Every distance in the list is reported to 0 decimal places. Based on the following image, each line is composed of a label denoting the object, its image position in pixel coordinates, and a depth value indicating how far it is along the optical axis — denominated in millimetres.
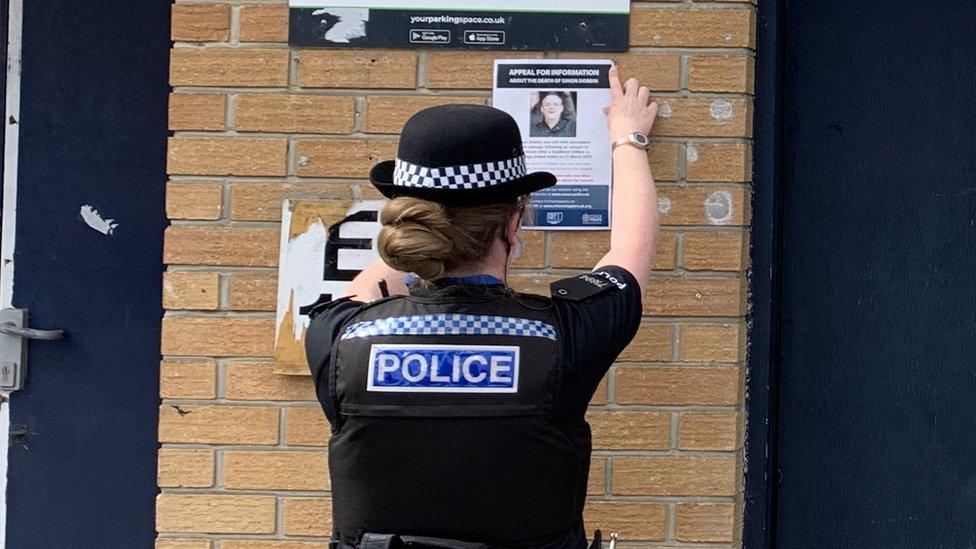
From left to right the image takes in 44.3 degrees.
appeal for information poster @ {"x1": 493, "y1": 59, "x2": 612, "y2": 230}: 2928
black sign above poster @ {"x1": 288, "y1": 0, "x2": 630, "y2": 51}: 2926
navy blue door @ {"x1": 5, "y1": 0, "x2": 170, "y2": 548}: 3443
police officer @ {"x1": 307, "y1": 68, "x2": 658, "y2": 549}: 2111
